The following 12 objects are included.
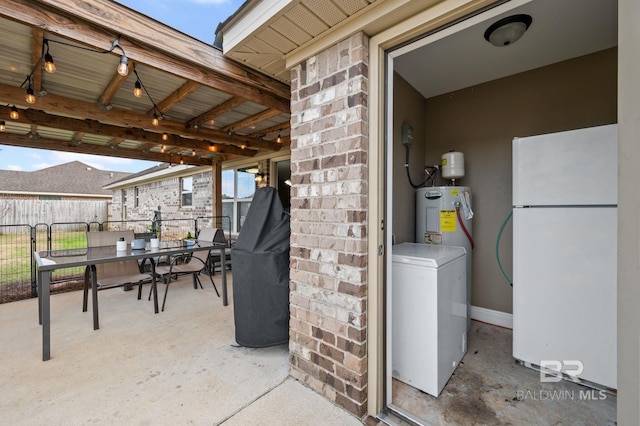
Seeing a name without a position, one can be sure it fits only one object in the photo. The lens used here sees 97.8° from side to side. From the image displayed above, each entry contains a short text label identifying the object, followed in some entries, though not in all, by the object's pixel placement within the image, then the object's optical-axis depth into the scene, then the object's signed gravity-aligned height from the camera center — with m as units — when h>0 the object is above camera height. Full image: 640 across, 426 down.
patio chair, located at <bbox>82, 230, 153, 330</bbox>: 3.00 -0.76
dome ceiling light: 1.96 +1.31
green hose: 2.86 -0.37
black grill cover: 2.27 -0.58
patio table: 2.31 -0.48
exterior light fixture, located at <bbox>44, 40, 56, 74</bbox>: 2.34 +1.27
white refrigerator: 1.84 -0.31
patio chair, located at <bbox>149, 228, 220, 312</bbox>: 3.66 -0.78
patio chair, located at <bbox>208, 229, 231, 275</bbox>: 5.23 -0.88
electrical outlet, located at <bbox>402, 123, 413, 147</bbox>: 2.88 +0.78
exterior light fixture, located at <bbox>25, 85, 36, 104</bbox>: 3.05 +1.27
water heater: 2.79 -0.08
